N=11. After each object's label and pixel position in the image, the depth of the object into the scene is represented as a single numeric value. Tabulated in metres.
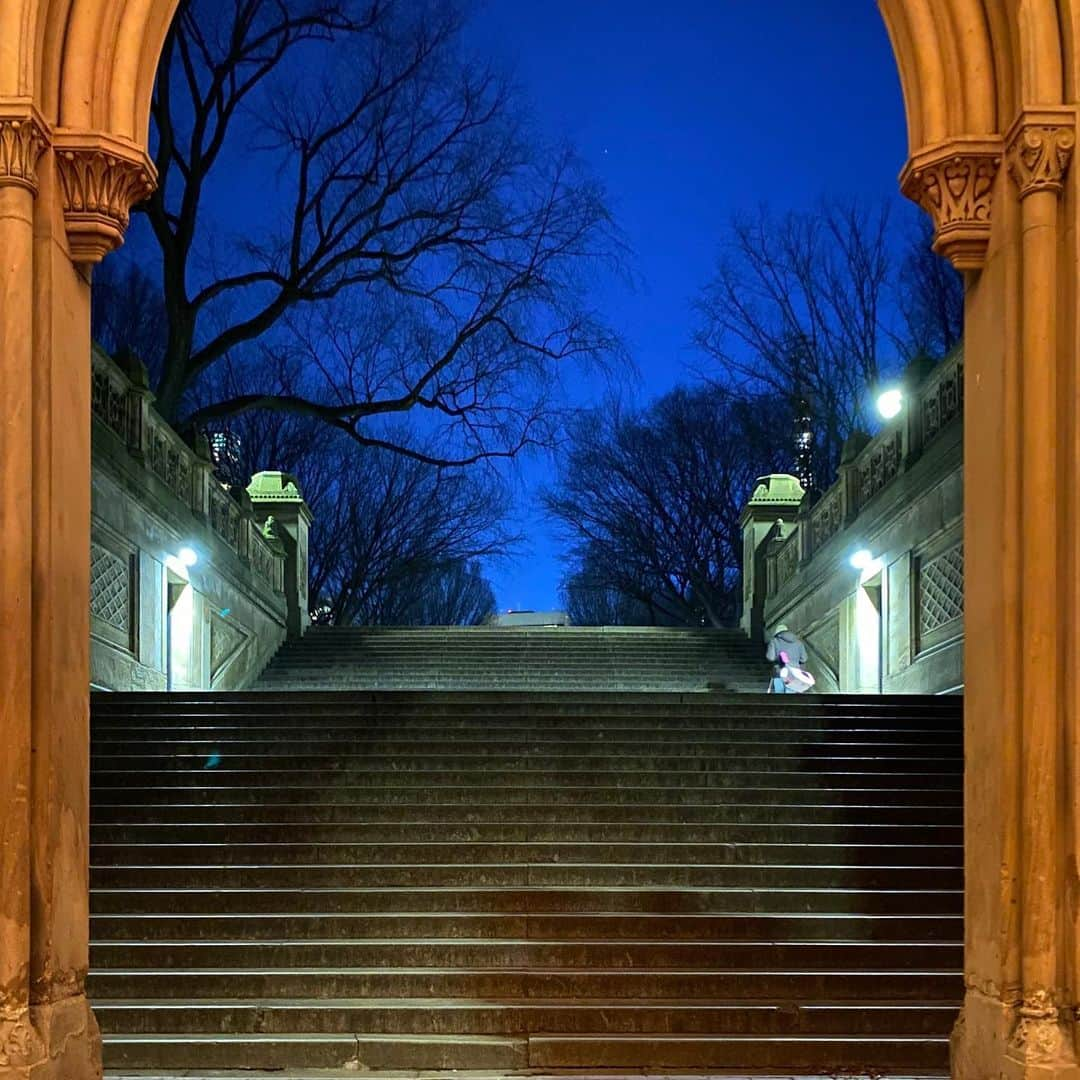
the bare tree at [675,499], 38.47
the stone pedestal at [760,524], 25.98
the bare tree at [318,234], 23.17
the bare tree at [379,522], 40.34
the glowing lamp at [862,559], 17.81
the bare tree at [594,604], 44.47
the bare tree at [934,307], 31.58
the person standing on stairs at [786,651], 16.10
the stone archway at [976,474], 5.11
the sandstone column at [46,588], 5.07
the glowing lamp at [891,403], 16.97
